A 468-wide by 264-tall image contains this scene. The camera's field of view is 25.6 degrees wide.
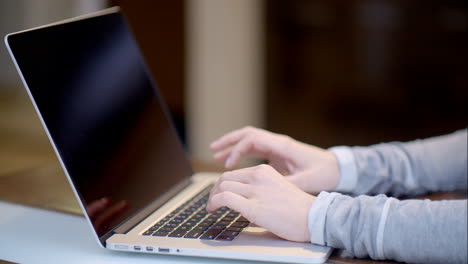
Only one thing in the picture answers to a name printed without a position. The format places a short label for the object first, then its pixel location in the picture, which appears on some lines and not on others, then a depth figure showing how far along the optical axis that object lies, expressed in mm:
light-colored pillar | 2986
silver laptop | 952
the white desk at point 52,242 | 957
